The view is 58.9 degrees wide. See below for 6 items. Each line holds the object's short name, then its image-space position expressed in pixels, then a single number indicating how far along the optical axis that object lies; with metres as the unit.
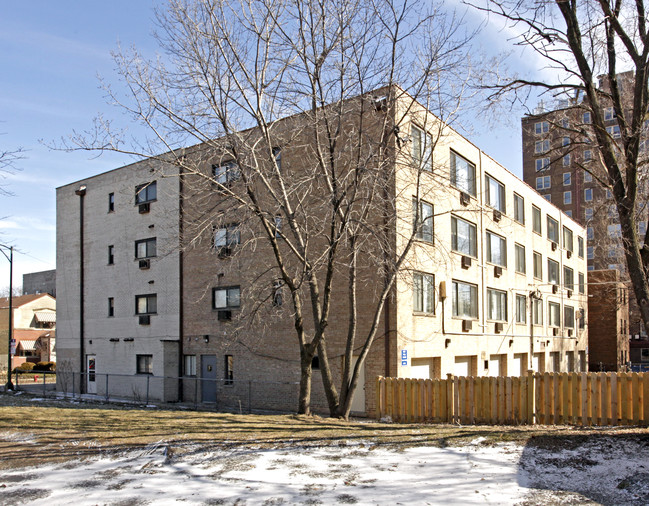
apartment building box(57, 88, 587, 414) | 19.28
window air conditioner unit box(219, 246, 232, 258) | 23.06
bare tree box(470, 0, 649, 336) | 10.32
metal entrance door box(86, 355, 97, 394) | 28.87
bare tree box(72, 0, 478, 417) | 12.77
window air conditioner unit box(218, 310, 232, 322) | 23.59
